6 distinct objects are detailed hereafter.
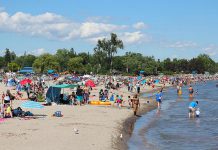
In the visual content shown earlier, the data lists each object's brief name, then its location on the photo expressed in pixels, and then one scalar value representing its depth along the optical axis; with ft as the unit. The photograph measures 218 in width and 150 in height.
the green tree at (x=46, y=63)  390.62
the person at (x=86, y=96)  105.70
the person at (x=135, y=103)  89.48
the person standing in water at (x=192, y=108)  93.09
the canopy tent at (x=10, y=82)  179.60
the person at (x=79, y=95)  100.68
